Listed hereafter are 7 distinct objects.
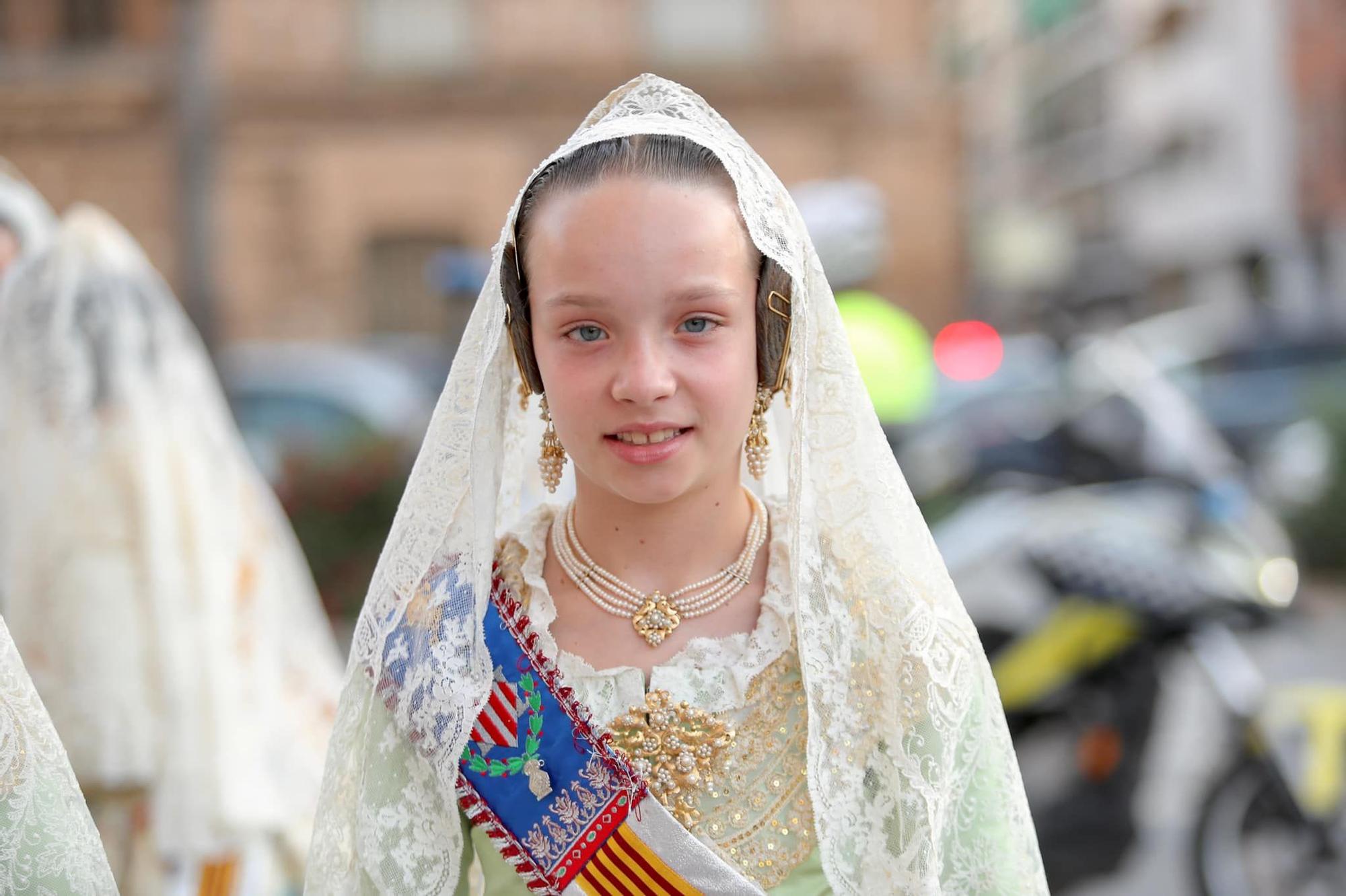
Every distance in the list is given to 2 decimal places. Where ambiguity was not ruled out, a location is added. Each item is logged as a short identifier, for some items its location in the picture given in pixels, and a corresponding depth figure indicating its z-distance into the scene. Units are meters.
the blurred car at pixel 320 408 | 8.54
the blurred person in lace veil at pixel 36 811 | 1.74
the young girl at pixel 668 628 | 1.68
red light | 10.12
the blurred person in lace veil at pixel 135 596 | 2.79
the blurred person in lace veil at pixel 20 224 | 3.29
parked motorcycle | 3.78
